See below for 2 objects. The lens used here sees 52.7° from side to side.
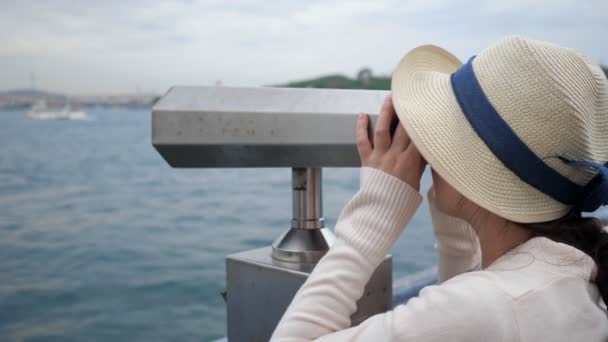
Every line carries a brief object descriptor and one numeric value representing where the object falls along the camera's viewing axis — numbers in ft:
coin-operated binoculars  2.89
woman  2.24
